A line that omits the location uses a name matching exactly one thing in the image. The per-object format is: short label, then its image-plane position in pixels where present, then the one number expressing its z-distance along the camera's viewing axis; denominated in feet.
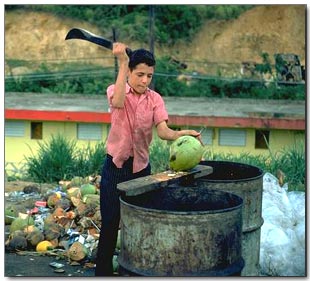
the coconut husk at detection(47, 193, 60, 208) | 21.83
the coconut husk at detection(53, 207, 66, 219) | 20.08
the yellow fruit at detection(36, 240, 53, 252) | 18.37
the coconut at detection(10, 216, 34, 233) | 19.19
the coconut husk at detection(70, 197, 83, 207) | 20.84
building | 49.34
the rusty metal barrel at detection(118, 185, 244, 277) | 11.52
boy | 14.39
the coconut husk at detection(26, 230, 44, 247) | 18.57
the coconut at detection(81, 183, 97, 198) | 21.58
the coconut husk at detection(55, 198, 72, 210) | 21.07
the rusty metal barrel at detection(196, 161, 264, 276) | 14.67
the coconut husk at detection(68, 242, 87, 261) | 17.51
